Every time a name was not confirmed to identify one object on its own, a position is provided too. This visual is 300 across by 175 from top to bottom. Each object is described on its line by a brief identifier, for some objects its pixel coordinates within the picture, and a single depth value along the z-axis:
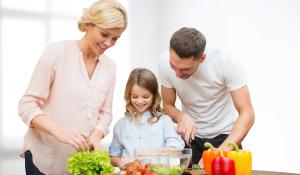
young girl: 3.14
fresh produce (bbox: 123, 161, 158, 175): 2.16
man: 2.87
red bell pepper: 2.33
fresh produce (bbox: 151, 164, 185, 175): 2.22
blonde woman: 2.41
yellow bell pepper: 2.40
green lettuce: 2.31
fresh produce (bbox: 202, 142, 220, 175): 2.41
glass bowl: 2.26
